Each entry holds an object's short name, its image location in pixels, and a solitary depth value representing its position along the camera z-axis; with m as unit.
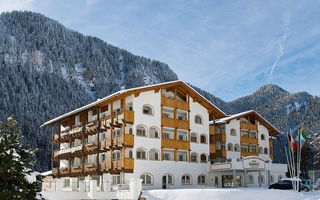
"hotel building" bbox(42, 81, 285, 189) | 35.67
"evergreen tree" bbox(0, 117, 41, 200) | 14.35
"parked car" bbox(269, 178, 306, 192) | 33.31
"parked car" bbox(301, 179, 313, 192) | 33.75
